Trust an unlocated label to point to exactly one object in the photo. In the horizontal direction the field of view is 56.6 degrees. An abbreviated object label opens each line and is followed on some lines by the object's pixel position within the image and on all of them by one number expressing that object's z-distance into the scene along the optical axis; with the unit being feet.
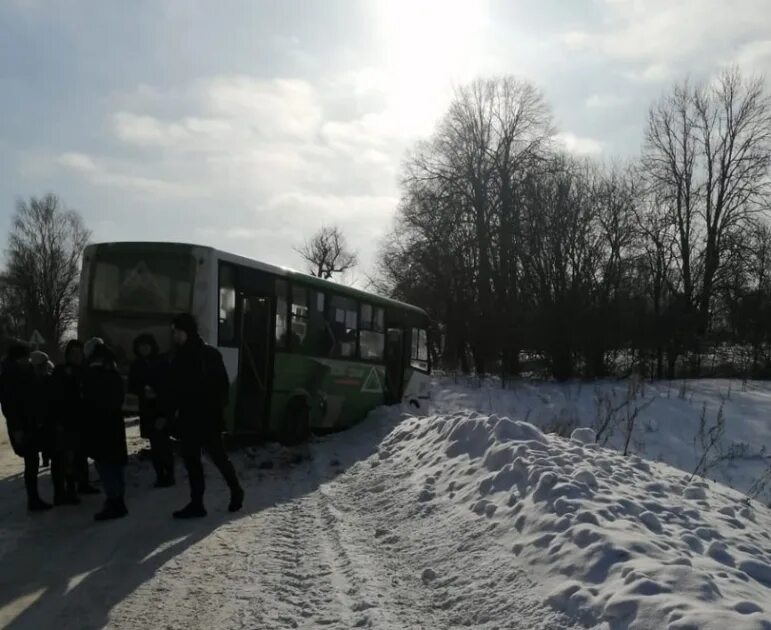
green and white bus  34.58
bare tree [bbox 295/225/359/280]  198.80
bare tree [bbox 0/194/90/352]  177.58
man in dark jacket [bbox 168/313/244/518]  23.18
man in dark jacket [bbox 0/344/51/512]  24.85
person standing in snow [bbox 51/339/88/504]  25.62
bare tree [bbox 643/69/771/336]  120.47
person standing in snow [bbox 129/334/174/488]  28.94
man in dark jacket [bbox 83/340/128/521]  23.47
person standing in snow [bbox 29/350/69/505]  25.08
